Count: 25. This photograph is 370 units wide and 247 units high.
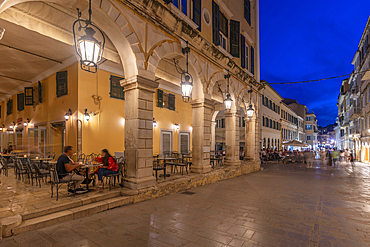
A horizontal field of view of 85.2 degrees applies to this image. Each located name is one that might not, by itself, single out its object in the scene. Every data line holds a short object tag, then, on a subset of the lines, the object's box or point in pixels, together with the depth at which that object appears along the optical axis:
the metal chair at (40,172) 5.81
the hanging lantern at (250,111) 11.86
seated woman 5.64
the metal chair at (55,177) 4.81
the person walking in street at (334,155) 16.64
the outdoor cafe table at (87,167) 5.53
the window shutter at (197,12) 8.27
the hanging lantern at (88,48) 3.78
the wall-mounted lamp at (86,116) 9.15
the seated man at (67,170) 5.07
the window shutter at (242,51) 12.72
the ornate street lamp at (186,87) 6.80
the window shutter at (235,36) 11.40
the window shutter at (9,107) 15.81
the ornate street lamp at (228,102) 9.46
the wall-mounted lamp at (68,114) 9.40
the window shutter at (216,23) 9.67
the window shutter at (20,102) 13.86
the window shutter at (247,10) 13.45
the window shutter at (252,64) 14.36
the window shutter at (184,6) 7.81
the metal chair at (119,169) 5.73
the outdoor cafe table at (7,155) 10.84
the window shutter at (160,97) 13.00
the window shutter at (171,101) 13.98
